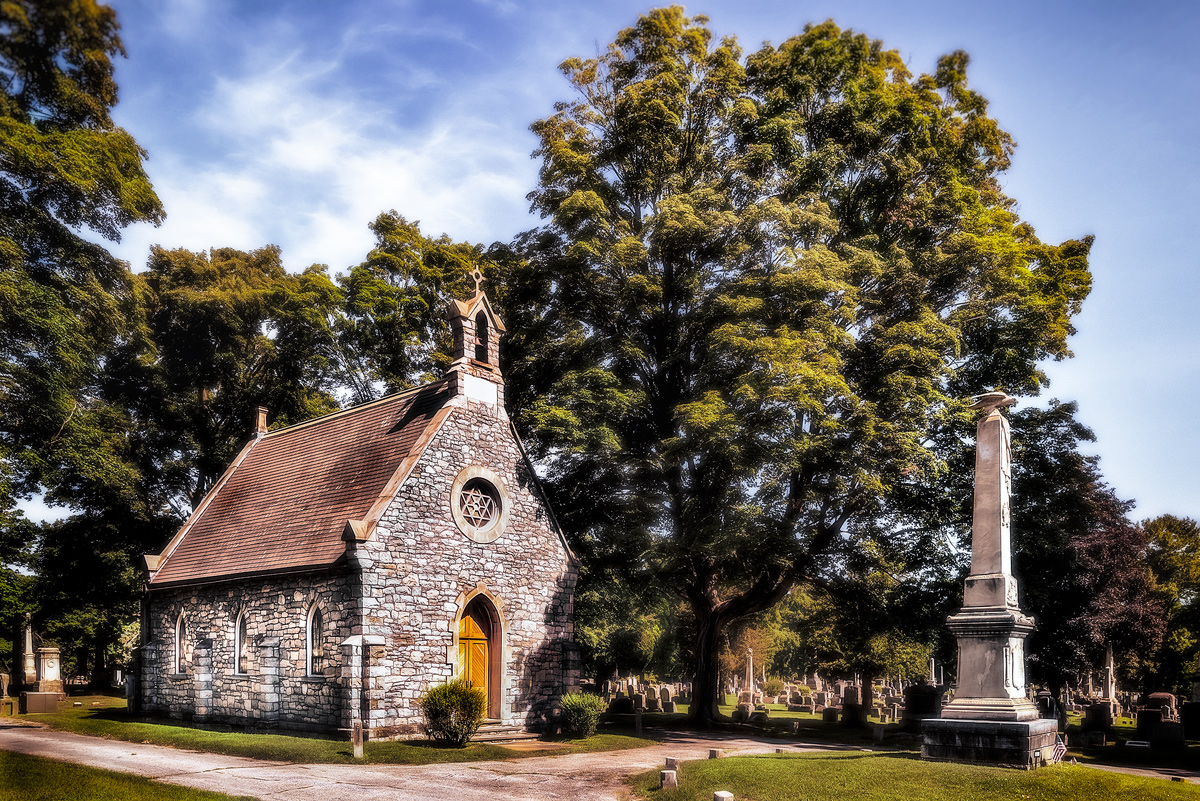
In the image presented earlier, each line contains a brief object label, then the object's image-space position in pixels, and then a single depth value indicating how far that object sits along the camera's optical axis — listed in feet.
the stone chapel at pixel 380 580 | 60.90
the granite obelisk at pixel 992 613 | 45.70
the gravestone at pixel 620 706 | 104.88
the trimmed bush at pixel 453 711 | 57.88
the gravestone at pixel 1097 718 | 85.61
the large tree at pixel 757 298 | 74.84
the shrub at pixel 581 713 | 69.67
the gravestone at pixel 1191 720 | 88.69
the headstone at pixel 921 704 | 90.12
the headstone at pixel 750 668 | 151.78
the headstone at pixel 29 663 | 112.97
